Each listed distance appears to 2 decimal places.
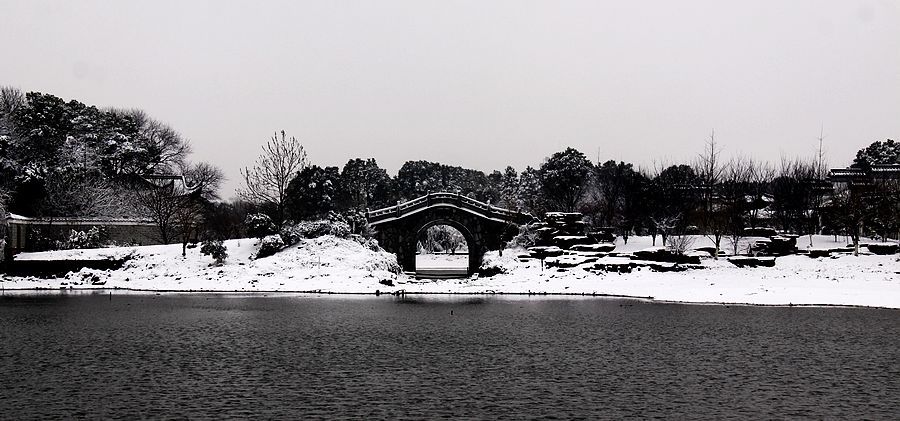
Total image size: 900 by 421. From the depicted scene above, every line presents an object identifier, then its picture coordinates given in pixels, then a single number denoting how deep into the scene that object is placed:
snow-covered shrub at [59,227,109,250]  51.97
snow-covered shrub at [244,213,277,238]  47.97
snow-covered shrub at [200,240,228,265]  43.70
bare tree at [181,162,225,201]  92.94
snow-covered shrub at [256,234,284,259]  45.53
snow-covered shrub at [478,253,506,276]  44.32
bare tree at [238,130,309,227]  52.88
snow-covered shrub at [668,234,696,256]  44.44
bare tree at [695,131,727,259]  47.28
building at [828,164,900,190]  74.56
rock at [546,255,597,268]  42.81
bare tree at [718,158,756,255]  49.47
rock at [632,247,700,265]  41.78
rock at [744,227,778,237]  48.25
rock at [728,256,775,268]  40.97
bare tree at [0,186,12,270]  48.09
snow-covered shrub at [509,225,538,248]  49.12
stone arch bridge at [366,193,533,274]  52.53
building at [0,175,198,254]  54.56
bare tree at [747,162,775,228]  61.45
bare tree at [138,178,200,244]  58.02
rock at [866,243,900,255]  42.22
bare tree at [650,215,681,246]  53.28
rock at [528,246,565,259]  45.91
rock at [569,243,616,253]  46.72
